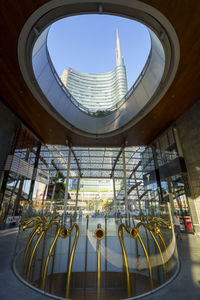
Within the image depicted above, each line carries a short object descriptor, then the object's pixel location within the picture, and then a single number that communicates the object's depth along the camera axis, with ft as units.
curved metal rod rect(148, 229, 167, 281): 12.23
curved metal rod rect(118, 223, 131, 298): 9.89
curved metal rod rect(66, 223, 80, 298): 9.22
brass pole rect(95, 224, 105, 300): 10.14
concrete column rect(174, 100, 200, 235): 31.99
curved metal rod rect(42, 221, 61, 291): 9.75
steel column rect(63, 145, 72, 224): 46.19
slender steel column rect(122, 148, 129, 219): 47.12
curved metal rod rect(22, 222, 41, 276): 13.00
